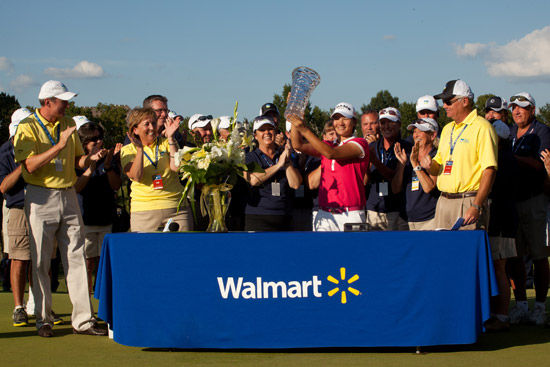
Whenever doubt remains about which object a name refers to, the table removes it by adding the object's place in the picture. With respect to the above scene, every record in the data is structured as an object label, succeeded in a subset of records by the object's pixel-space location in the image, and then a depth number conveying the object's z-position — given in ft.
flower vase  17.65
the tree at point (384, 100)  262.47
